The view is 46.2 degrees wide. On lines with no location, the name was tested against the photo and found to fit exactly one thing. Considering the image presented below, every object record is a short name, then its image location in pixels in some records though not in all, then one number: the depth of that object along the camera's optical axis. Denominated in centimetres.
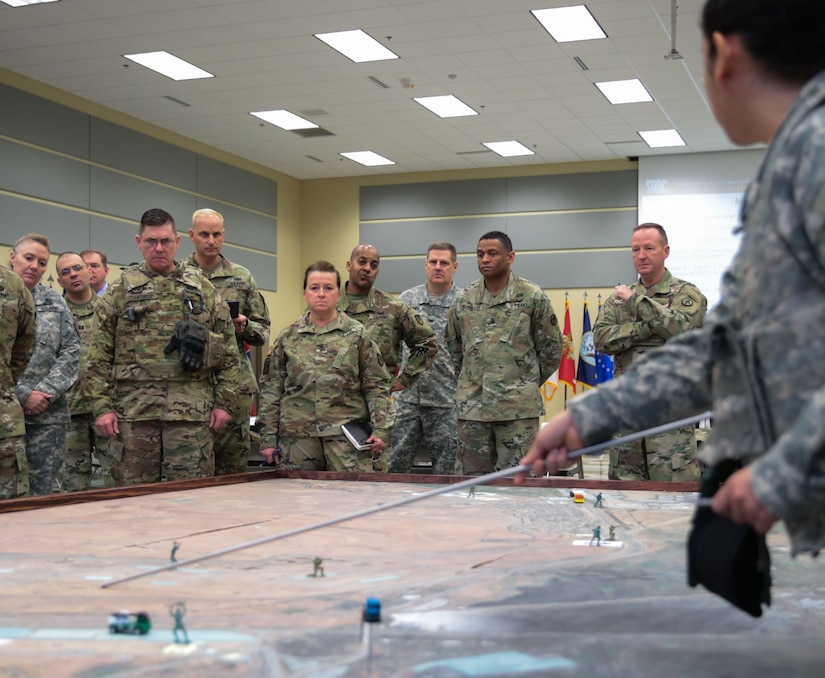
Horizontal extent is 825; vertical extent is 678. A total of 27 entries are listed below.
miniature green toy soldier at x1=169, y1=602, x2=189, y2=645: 131
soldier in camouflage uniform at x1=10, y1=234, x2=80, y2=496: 469
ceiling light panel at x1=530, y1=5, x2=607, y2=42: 742
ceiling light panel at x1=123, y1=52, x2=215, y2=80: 839
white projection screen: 1134
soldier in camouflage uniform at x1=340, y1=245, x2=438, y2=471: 521
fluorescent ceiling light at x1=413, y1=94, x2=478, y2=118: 969
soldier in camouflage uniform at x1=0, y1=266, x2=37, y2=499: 373
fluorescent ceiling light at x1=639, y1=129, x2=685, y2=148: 1089
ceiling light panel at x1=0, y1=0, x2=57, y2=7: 712
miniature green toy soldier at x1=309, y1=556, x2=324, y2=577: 178
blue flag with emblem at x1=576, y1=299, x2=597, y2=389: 1113
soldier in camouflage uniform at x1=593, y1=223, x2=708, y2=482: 441
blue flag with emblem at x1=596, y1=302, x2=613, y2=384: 1070
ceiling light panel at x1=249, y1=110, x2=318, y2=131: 1020
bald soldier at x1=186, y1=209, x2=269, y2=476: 489
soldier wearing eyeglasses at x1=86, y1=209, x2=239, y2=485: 400
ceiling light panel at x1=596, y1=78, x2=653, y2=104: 919
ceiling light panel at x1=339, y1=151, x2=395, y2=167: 1195
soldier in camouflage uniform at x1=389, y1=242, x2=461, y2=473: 576
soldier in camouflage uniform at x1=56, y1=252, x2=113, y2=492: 546
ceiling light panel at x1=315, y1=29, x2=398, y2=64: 794
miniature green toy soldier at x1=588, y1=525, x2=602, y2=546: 215
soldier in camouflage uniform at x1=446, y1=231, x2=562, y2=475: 478
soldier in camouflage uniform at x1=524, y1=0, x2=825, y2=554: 102
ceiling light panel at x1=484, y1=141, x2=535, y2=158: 1144
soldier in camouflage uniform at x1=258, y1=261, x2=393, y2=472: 409
